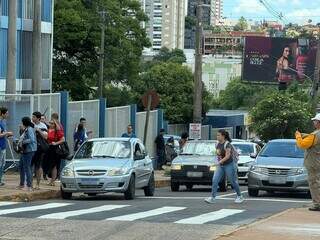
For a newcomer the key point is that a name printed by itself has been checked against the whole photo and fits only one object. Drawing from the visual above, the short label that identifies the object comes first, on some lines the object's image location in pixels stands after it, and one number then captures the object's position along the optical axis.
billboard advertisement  66.62
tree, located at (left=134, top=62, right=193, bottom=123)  60.78
